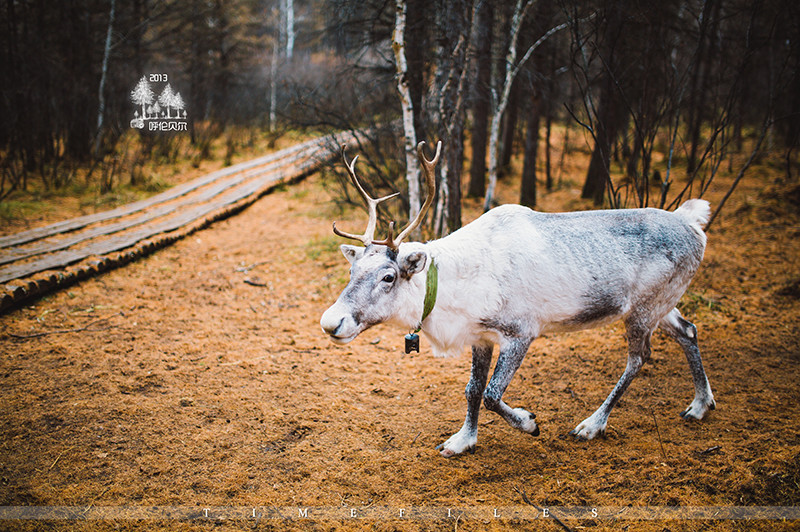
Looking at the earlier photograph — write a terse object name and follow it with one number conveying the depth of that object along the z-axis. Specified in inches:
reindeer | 119.6
